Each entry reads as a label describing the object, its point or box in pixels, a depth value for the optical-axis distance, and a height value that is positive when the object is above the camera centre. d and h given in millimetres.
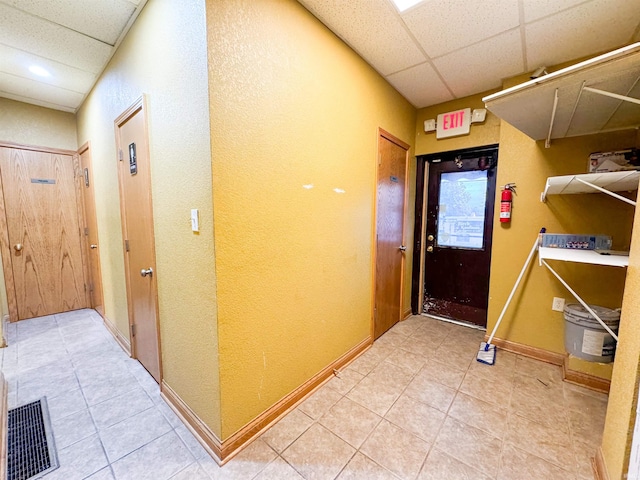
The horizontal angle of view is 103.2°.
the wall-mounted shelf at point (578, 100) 1153 +692
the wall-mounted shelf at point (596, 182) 1561 +248
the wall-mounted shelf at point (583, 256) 1472 -243
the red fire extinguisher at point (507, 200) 2418 +176
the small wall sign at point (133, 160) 1843 +414
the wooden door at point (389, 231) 2580 -140
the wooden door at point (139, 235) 1751 -141
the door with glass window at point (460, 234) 2867 -186
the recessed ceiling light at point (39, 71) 2281 +1336
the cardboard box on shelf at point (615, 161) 1888 +451
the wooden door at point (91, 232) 2977 -205
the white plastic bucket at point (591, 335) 1775 -829
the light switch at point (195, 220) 1323 -19
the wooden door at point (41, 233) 3002 -210
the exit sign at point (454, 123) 2746 +1054
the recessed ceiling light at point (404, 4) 1582 +1346
